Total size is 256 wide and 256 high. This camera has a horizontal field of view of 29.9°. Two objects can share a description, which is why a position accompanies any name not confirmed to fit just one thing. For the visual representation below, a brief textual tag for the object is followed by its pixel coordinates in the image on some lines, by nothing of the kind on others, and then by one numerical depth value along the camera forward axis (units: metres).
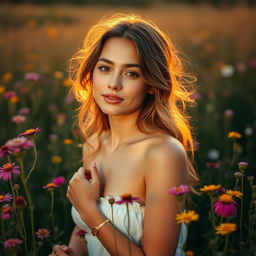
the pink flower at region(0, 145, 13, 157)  1.68
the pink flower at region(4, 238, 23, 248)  1.43
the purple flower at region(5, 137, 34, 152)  1.48
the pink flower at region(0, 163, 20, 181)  1.68
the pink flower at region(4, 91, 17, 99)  3.23
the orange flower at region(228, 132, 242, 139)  2.20
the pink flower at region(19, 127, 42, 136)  1.69
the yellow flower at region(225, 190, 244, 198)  1.61
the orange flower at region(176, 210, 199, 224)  1.37
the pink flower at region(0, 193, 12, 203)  1.68
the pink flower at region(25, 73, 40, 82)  3.29
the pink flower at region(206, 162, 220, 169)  2.31
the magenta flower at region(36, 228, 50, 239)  1.84
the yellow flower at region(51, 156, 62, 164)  2.65
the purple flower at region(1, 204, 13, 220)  1.58
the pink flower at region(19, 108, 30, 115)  3.04
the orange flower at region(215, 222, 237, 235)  1.45
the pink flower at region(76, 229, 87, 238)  1.66
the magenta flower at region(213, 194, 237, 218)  1.45
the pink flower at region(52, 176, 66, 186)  1.90
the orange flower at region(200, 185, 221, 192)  1.47
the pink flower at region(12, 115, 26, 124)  2.77
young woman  1.71
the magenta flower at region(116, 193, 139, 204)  1.39
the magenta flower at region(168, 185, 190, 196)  1.42
